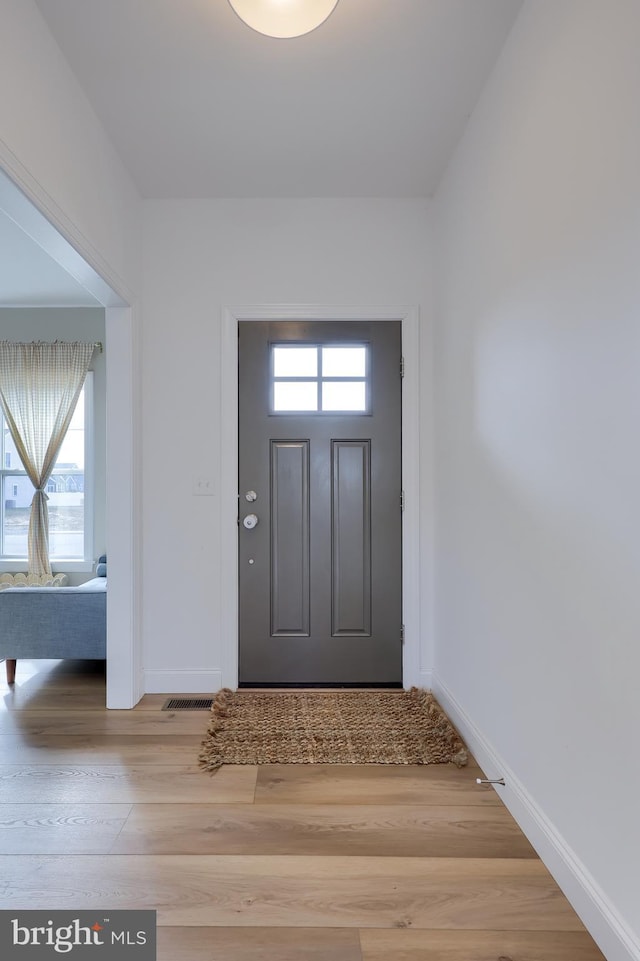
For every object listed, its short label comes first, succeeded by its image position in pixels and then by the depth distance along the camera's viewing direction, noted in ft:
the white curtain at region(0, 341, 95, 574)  15.39
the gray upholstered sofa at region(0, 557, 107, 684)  10.24
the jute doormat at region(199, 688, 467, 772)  7.55
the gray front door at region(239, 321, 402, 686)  10.07
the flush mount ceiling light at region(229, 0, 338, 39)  5.18
